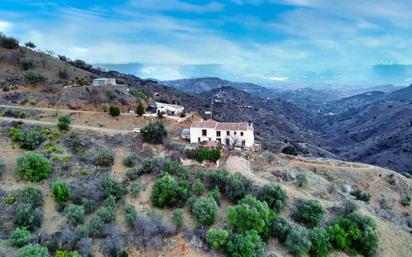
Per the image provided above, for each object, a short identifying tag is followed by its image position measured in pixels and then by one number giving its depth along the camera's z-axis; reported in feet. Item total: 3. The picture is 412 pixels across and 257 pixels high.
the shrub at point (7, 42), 246.68
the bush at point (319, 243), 114.42
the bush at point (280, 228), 115.96
